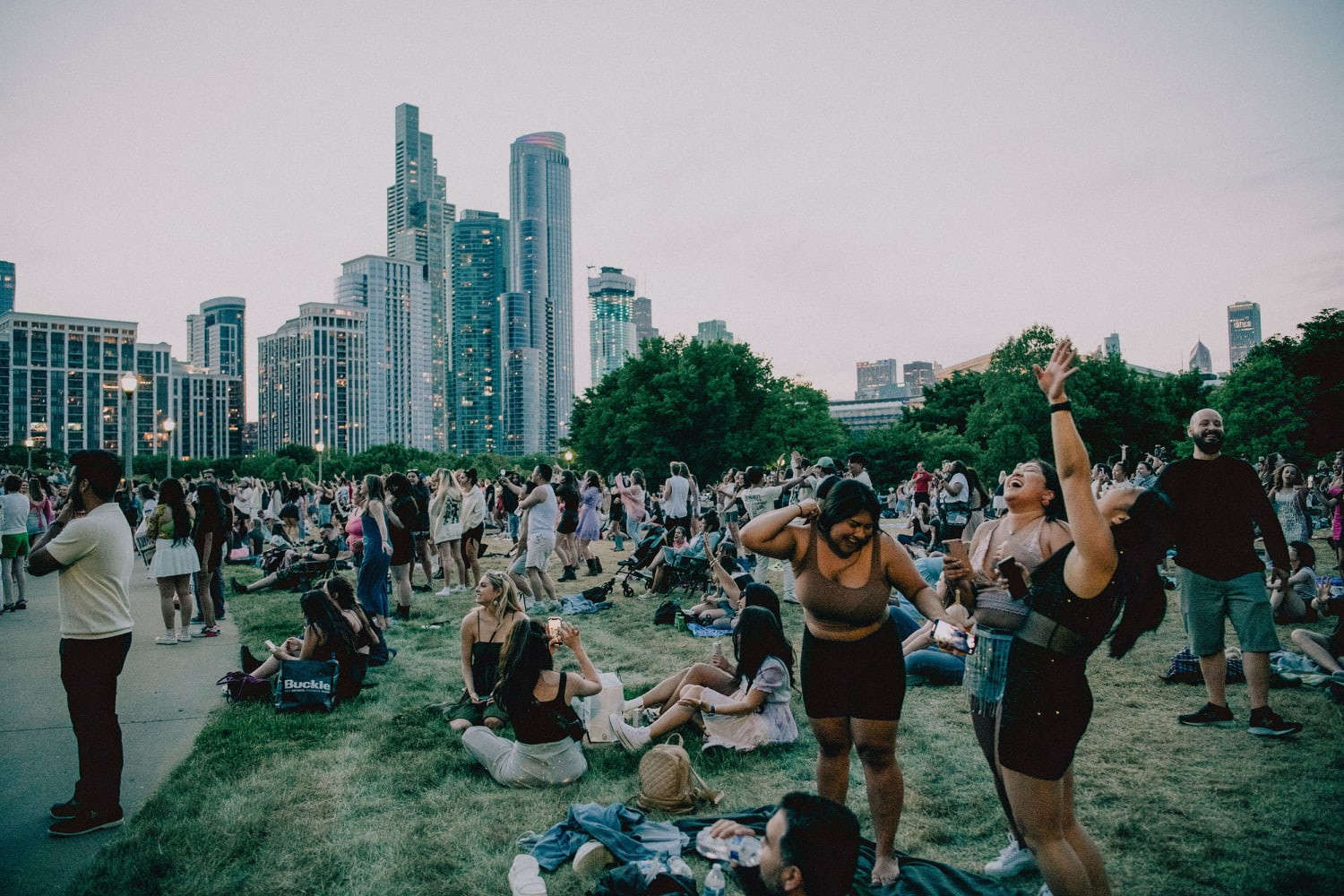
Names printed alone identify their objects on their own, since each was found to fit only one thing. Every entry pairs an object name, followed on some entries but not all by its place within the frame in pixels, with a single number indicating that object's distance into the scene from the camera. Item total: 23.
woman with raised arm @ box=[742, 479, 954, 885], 3.41
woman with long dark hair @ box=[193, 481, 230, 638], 9.42
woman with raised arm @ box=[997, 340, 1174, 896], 2.77
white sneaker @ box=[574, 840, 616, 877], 3.77
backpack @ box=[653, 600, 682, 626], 9.99
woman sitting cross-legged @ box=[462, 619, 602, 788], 4.87
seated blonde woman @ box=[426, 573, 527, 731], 6.19
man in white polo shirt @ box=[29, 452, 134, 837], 4.36
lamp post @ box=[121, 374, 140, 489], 15.73
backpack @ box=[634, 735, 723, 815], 4.55
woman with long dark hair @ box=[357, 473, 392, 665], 9.08
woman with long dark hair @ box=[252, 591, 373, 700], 6.76
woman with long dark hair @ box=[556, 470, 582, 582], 13.16
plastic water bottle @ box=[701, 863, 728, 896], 3.11
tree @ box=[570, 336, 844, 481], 41.81
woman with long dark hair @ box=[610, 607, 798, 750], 5.55
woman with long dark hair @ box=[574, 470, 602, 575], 15.30
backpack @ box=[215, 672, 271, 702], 6.85
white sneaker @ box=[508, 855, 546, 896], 3.58
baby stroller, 12.79
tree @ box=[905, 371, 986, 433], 62.22
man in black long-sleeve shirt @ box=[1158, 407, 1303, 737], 5.22
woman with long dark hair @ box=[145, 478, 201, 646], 8.92
